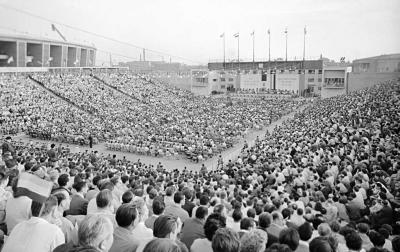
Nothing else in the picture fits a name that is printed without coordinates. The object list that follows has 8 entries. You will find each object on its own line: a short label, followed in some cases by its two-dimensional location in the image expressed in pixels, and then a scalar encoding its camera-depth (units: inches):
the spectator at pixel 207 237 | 165.5
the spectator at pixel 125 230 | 150.7
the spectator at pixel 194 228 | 200.3
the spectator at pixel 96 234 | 122.1
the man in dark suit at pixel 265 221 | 224.4
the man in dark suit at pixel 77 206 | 236.7
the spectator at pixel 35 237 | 133.4
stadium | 163.8
